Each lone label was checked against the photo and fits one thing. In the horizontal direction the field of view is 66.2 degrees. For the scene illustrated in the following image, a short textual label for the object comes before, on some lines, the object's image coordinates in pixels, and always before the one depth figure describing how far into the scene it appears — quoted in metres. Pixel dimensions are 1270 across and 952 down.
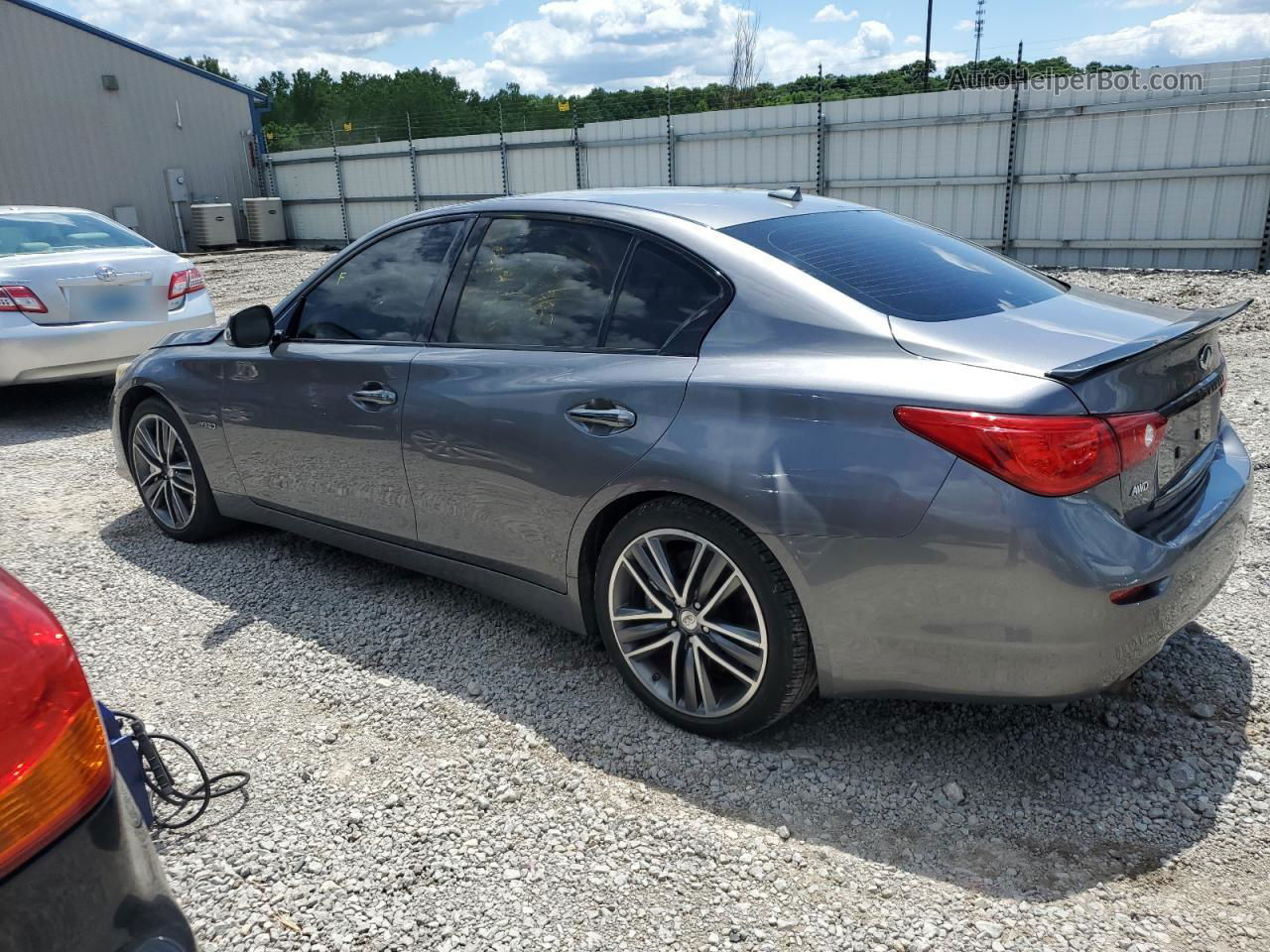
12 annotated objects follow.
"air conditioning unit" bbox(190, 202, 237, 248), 23.44
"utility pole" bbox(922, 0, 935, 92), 29.20
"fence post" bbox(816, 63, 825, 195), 14.98
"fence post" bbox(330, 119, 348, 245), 22.97
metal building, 20.69
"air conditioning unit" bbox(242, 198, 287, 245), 24.06
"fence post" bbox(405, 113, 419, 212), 21.28
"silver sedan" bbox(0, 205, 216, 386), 6.80
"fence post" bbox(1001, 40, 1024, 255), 13.15
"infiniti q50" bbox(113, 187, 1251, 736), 2.30
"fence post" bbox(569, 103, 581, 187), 18.33
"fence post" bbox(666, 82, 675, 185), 16.89
